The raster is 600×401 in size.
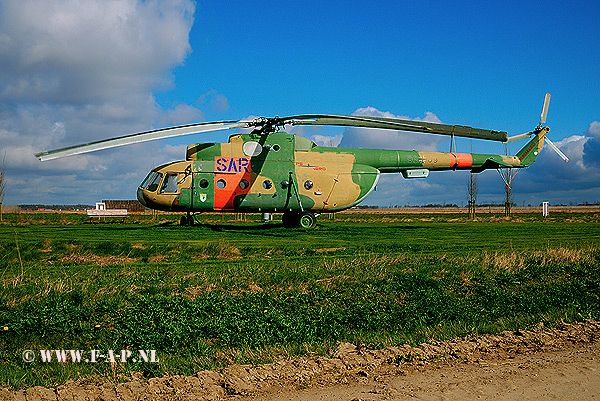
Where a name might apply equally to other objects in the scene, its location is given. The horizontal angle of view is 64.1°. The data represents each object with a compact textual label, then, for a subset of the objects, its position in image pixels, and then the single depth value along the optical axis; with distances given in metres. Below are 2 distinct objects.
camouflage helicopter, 23.02
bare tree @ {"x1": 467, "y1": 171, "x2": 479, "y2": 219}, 52.57
